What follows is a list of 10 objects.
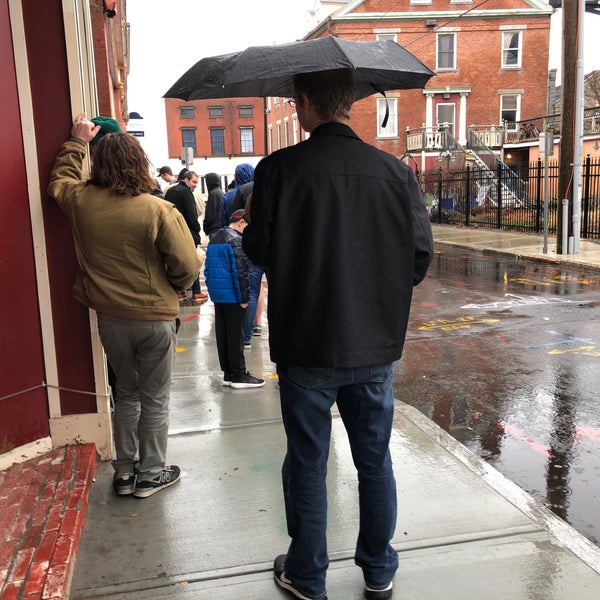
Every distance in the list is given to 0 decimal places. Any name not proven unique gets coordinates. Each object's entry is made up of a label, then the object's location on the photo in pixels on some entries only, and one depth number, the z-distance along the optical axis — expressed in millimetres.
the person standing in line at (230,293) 5328
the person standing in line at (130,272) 3146
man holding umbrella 2326
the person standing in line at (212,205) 9125
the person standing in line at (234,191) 6156
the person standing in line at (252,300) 6859
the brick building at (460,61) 34156
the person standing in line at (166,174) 11000
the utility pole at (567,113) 13875
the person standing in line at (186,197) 9117
